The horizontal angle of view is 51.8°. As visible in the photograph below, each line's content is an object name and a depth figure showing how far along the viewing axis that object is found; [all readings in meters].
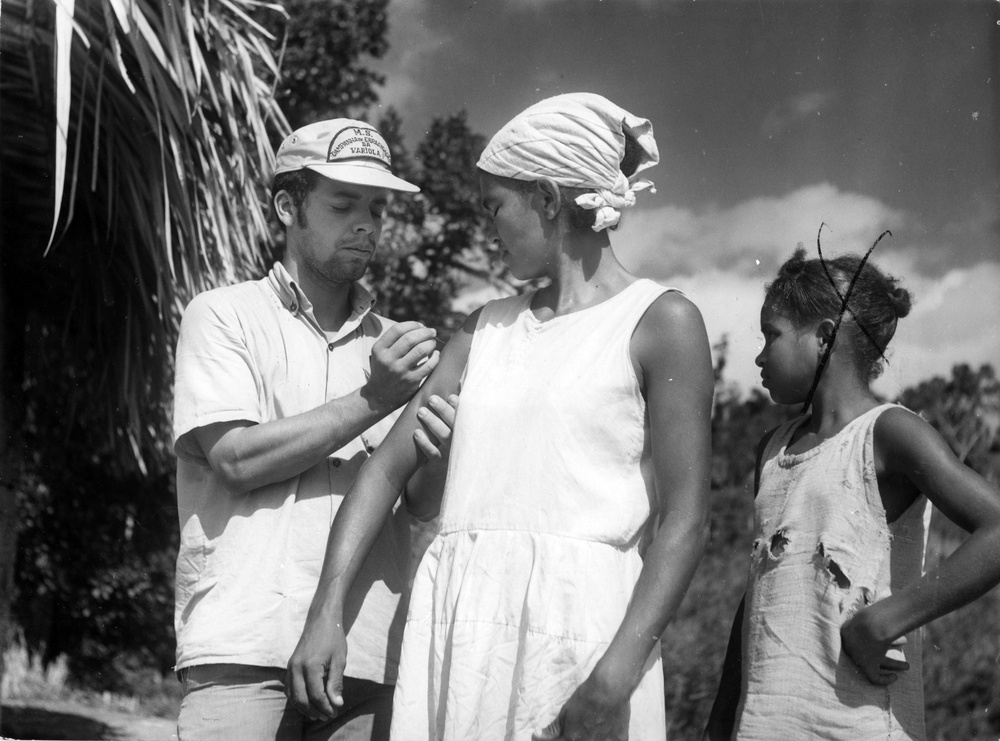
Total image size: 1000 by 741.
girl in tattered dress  1.59
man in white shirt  1.72
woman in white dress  1.46
